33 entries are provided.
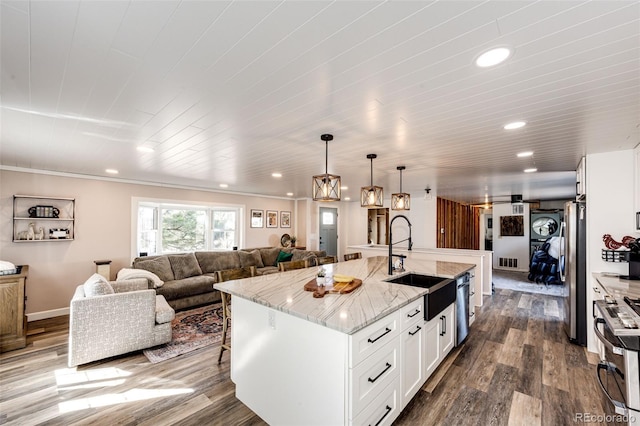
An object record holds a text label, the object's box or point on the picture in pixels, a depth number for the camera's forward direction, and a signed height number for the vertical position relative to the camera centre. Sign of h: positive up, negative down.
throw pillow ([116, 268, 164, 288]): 4.22 -0.93
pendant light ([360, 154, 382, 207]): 3.43 +0.27
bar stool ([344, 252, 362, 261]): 4.78 -0.69
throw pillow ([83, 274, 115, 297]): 3.04 -0.81
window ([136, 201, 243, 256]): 5.66 -0.25
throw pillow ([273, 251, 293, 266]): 6.77 -1.00
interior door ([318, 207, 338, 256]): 8.97 -0.45
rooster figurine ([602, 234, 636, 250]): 3.00 -0.26
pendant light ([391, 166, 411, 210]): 4.07 +0.24
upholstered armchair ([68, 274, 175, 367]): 2.85 -1.19
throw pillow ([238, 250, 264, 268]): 6.44 -1.00
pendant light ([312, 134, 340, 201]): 2.72 +0.31
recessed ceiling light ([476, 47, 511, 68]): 1.35 +0.82
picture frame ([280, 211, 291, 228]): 8.34 -0.07
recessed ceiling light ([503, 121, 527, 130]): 2.29 +0.79
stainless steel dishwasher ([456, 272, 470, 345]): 3.18 -1.08
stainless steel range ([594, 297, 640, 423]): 1.60 -0.86
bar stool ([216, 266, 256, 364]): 2.84 -0.66
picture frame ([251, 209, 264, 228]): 7.50 -0.04
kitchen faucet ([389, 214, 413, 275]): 2.96 -0.53
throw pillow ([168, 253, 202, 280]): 5.22 -0.97
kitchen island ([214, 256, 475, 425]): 1.62 -0.93
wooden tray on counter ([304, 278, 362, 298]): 2.21 -0.61
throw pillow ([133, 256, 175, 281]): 4.85 -0.90
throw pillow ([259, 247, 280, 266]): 6.88 -0.99
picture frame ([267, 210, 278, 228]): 7.94 -0.06
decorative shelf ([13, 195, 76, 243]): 4.19 -0.04
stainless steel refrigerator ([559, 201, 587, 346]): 3.31 -0.67
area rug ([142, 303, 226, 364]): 3.22 -1.60
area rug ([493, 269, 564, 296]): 6.17 -1.65
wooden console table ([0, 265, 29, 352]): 3.23 -1.16
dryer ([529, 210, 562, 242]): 8.27 -0.19
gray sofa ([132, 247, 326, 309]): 4.73 -1.08
